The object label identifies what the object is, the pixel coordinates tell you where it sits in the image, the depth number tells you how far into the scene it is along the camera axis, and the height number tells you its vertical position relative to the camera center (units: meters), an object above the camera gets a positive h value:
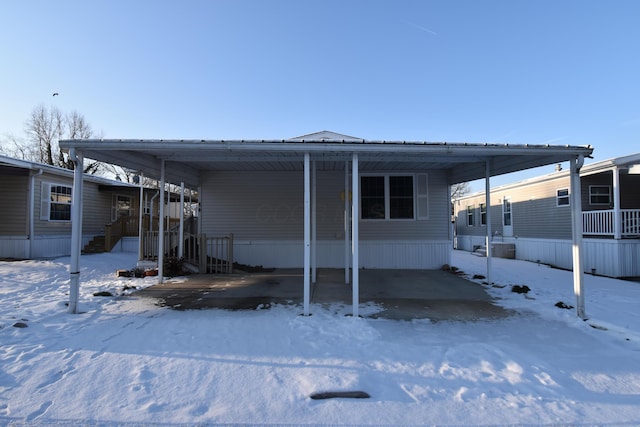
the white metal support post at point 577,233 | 5.20 -0.16
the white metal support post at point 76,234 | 5.24 -0.15
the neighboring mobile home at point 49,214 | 11.34 +0.41
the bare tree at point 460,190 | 40.22 +4.21
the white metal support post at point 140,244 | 9.29 -0.55
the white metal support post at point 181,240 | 9.52 -0.46
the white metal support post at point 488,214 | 7.70 +0.24
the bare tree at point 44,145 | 25.66 +6.18
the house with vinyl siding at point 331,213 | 10.13 +0.32
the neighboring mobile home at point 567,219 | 9.81 +0.15
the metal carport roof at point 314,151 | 5.20 +1.22
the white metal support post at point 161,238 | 7.84 -0.33
